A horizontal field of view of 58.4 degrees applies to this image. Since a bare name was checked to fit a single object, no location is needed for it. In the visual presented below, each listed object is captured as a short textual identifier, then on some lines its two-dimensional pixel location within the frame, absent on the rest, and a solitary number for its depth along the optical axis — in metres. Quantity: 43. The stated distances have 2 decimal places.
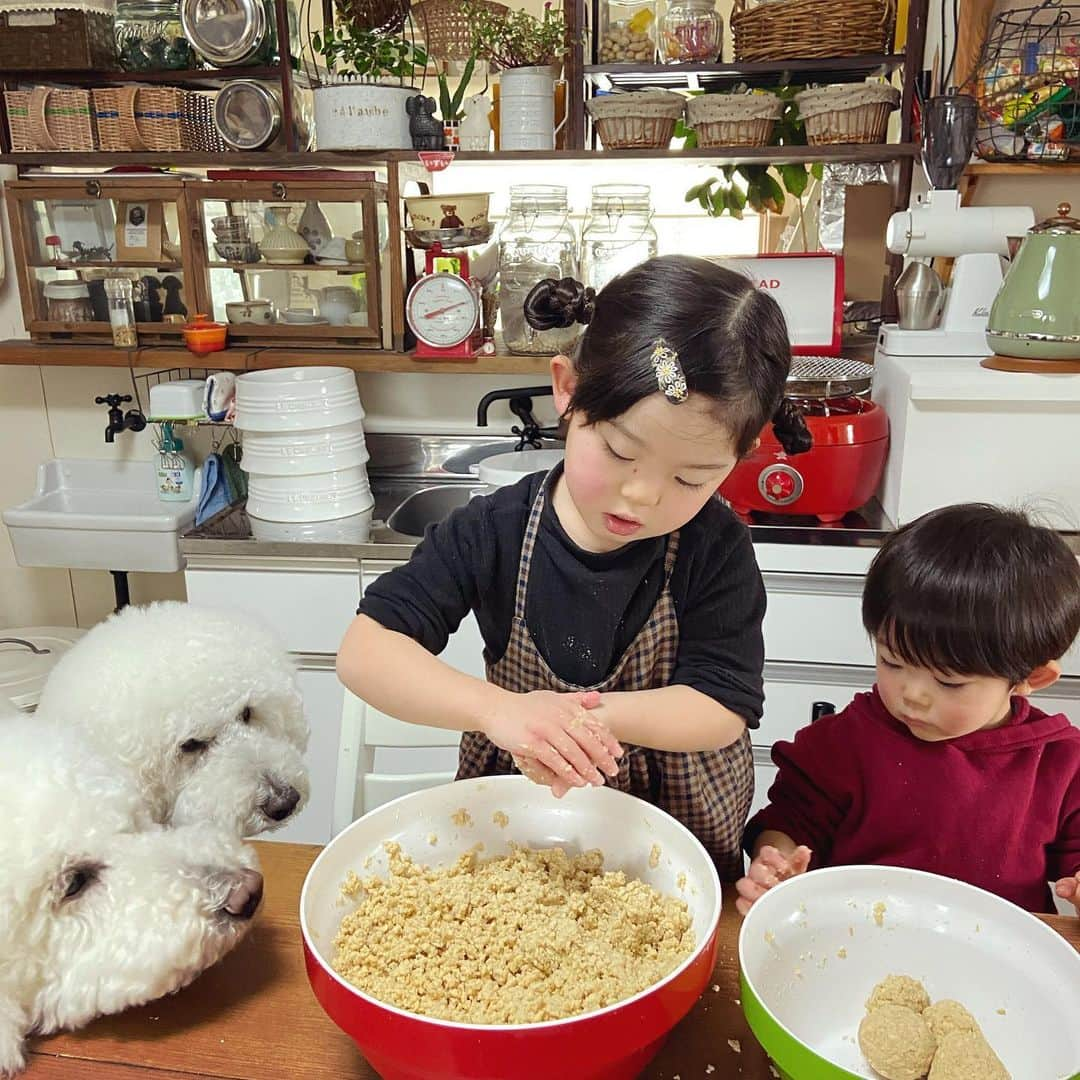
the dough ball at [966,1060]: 0.61
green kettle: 1.67
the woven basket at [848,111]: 1.94
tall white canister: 2.03
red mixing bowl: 0.55
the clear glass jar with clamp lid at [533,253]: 2.18
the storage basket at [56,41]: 2.08
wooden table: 0.66
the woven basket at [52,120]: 2.15
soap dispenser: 2.36
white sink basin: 2.15
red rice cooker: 1.79
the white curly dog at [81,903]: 0.63
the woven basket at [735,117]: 1.98
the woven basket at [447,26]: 2.05
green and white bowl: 0.67
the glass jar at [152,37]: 2.12
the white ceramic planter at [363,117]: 2.02
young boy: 0.88
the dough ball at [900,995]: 0.69
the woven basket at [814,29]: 1.90
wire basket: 1.92
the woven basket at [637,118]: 2.00
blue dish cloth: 2.26
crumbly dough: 0.65
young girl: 0.75
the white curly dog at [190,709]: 0.86
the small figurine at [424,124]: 2.05
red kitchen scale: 2.15
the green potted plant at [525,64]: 2.03
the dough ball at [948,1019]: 0.66
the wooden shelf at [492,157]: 2.00
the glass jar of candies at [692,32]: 1.97
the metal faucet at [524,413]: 2.17
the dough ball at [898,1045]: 0.64
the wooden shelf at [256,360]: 2.18
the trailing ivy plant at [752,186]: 2.17
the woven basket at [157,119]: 2.12
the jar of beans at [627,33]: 2.00
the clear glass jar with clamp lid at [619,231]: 2.18
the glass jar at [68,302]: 2.31
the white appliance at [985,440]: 1.71
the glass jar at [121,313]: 2.26
